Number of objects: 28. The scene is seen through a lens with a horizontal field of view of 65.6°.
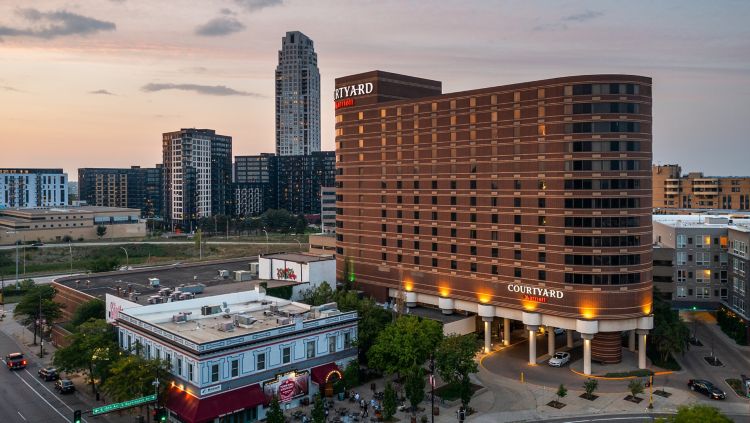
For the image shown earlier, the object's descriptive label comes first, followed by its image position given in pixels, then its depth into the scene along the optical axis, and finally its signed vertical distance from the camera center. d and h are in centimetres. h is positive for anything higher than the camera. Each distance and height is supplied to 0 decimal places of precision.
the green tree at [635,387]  7144 -2338
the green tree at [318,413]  6050 -2240
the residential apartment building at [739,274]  10338 -1423
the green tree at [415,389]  6788 -2247
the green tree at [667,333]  8731 -2054
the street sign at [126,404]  5484 -2078
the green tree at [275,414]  5972 -2224
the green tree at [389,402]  6569 -2305
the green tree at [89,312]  9406 -1838
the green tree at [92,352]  7069 -1933
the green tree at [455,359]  7275 -2033
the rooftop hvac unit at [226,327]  7125 -1571
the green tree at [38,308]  10269 -1925
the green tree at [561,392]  7169 -2394
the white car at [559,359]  8831 -2472
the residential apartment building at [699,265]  11606 -1359
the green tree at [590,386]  7256 -2354
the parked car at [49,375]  8388 -2531
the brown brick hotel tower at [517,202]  8550 -66
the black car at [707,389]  7438 -2488
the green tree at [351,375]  7538 -2305
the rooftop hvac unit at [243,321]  7400 -1564
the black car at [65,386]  7744 -2504
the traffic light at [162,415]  5184 -1948
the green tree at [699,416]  4856 -1848
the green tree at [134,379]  6350 -1985
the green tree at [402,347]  7550 -1959
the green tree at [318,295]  9568 -1643
